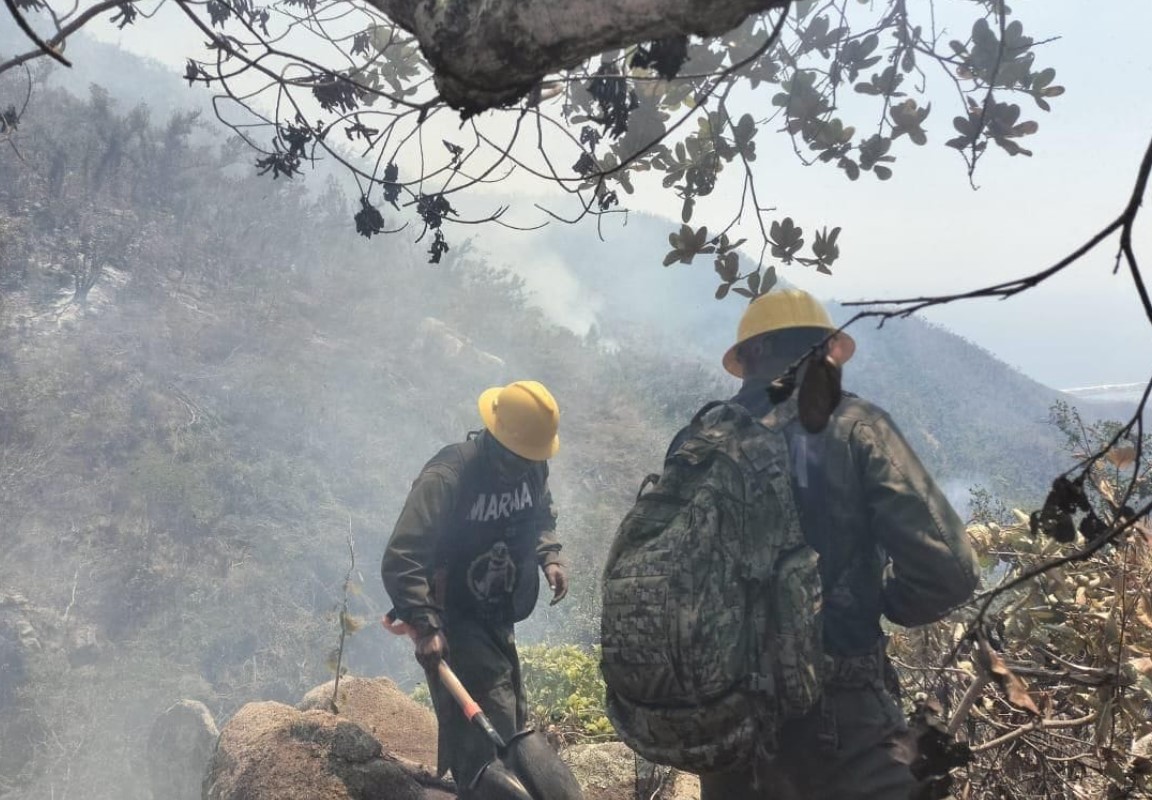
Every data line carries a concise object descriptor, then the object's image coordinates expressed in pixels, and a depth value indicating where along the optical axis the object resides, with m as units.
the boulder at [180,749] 6.44
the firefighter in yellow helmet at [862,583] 2.09
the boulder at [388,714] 4.27
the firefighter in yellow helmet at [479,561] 3.46
